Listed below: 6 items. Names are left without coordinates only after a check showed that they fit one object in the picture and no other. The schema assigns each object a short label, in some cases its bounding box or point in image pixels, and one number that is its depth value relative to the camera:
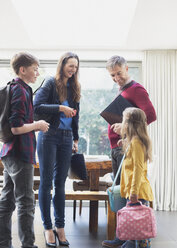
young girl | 2.02
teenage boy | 1.85
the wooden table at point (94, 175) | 3.00
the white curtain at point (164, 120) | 4.70
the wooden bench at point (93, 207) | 2.73
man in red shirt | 2.30
